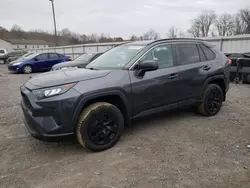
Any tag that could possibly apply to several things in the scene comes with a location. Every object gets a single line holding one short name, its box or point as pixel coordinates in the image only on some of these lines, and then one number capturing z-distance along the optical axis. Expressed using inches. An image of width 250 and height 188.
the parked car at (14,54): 1133.6
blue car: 615.9
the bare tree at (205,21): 2593.5
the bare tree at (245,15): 2160.4
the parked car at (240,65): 339.0
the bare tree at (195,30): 2466.5
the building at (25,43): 3058.8
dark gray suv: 125.9
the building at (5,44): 2928.2
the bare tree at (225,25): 2337.6
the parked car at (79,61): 418.6
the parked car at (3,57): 1182.9
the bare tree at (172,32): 2034.9
